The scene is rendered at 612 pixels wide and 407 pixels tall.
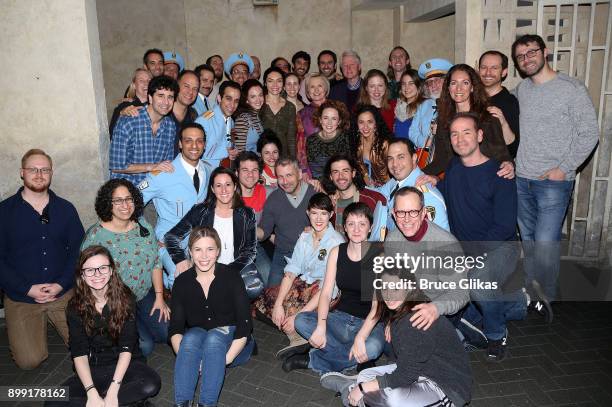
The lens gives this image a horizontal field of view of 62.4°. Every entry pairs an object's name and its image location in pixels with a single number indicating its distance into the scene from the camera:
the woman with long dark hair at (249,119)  6.77
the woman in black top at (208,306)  4.37
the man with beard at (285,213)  5.69
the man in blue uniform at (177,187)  5.48
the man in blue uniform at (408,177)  4.82
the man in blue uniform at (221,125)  6.42
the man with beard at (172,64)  8.05
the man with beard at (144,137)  5.72
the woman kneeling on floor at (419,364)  3.51
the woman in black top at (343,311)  4.64
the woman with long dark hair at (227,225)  5.25
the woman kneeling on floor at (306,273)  4.99
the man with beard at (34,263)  5.04
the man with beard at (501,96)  5.62
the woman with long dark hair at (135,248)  4.80
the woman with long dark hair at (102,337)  4.07
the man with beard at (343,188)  5.46
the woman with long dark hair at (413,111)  6.22
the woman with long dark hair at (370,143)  5.80
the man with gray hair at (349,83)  7.80
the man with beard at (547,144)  5.39
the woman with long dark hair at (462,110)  5.18
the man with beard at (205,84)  7.34
